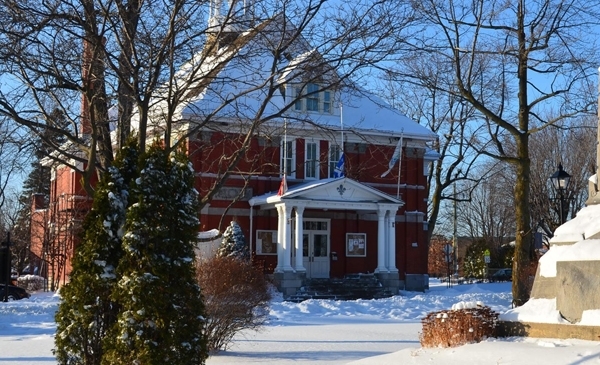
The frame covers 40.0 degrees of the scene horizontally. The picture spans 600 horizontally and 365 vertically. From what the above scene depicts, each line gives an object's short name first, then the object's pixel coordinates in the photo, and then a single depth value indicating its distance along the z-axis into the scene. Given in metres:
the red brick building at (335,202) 34.34
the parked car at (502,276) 49.83
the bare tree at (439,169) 44.96
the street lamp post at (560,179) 22.72
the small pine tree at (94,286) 9.73
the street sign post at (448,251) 47.71
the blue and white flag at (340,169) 33.50
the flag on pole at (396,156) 35.42
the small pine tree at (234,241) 31.08
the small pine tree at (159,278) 9.41
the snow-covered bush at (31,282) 40.62
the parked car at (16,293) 31.38
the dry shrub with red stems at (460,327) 11.11
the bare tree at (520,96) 19.23
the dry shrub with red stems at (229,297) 14.80
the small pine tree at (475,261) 53.69
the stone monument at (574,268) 10.61
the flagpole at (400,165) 35.72
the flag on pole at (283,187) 32.84
